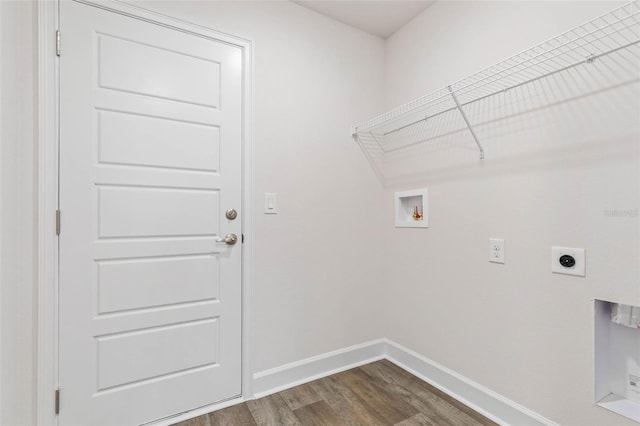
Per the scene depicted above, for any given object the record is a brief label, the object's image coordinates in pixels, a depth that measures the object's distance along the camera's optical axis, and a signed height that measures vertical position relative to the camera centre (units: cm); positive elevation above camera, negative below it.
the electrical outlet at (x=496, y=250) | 160 -20
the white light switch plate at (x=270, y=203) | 189 +5
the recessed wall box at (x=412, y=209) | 204 +2
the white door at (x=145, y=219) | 144 -4
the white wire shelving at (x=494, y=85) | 119 +62
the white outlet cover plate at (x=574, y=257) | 130 -21
